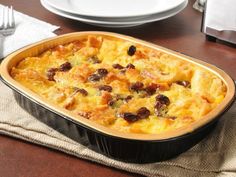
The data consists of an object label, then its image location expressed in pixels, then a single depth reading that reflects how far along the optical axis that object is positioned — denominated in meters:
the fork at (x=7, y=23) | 0.78
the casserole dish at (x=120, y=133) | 0.46
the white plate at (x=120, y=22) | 0.79
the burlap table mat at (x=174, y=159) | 0.49
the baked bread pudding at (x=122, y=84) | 0.52
